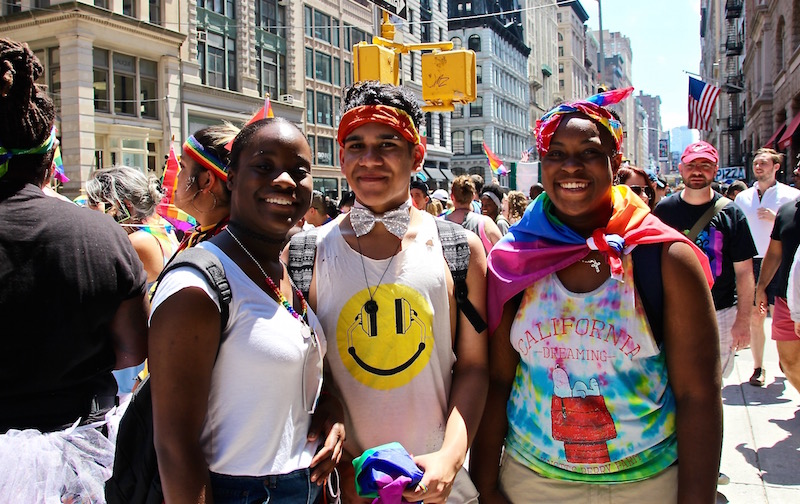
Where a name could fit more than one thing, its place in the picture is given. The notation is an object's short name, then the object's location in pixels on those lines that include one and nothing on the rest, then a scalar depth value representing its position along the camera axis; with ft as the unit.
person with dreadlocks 7.04
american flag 72.49
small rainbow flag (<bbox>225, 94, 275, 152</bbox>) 10.47
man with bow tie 8.06
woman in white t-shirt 5.92
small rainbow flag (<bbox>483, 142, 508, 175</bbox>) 62.66
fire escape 150.41
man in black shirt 15.87
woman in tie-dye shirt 7.39
